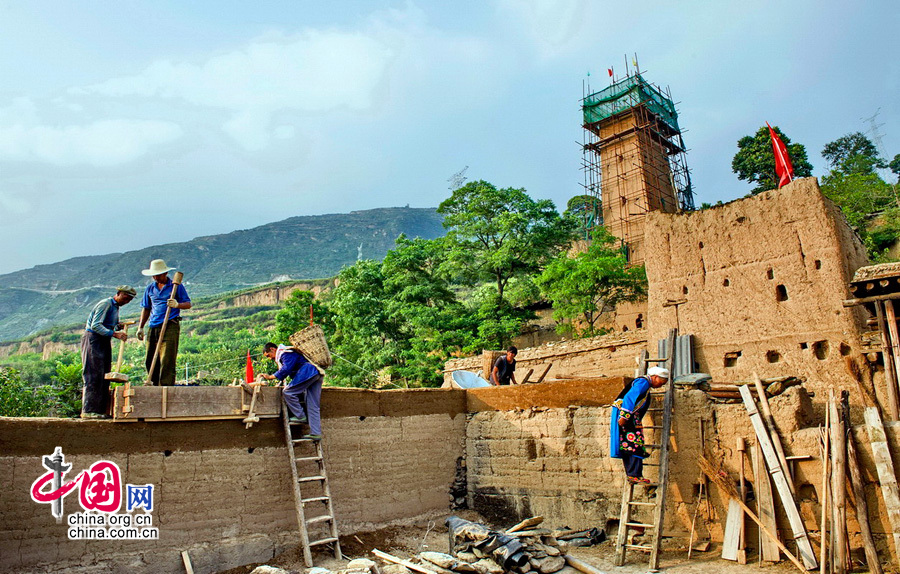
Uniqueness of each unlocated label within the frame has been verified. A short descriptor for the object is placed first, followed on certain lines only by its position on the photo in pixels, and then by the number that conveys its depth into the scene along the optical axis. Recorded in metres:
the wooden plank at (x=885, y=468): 6.10
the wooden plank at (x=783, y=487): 6.45
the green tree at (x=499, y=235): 21.66
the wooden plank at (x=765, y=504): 6.73
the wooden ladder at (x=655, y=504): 6.95
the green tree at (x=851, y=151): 37.58
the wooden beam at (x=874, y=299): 9.11
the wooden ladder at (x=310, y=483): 6.71
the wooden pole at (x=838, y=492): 6.17
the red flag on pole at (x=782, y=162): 15.68
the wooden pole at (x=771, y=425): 6.90
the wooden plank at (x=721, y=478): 7.10
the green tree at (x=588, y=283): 18.64
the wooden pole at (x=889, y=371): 9.48
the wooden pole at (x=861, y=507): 6.05
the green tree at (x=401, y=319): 20.69
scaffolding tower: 29.34
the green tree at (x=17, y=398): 18.22
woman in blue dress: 7.31
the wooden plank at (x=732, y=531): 6.92
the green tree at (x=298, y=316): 29.25
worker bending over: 7.38
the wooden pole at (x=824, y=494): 6.18
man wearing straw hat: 7.16
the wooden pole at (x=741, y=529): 6.82
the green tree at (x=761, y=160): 28.72
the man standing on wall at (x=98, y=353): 6.62
